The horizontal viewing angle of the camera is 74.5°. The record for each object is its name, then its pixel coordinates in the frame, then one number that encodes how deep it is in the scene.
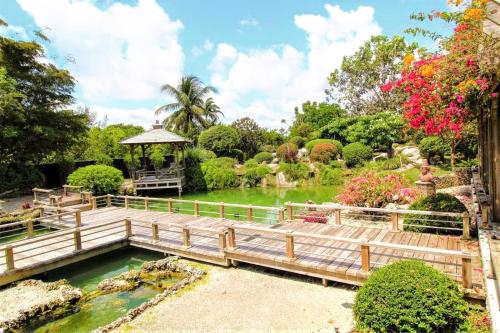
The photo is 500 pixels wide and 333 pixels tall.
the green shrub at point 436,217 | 6.89
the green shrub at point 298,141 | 27.10
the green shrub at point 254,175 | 22.45
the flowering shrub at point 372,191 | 10.30
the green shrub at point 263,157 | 25.84
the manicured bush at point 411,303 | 3.70
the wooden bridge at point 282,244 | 5.51
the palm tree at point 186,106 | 29.91
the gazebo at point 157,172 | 18.73
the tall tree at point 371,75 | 24.58
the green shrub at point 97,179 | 16.52
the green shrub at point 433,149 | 18.53
